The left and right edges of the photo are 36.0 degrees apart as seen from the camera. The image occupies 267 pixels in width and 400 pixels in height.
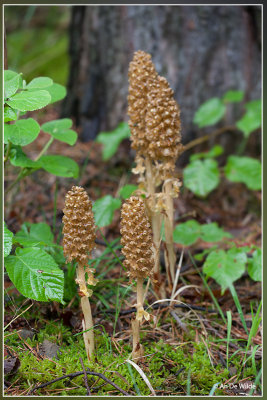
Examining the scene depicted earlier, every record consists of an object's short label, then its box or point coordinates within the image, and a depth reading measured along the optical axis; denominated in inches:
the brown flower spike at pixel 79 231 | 73.9
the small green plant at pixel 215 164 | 135.5
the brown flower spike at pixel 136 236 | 73.5
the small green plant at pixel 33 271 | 75.7
